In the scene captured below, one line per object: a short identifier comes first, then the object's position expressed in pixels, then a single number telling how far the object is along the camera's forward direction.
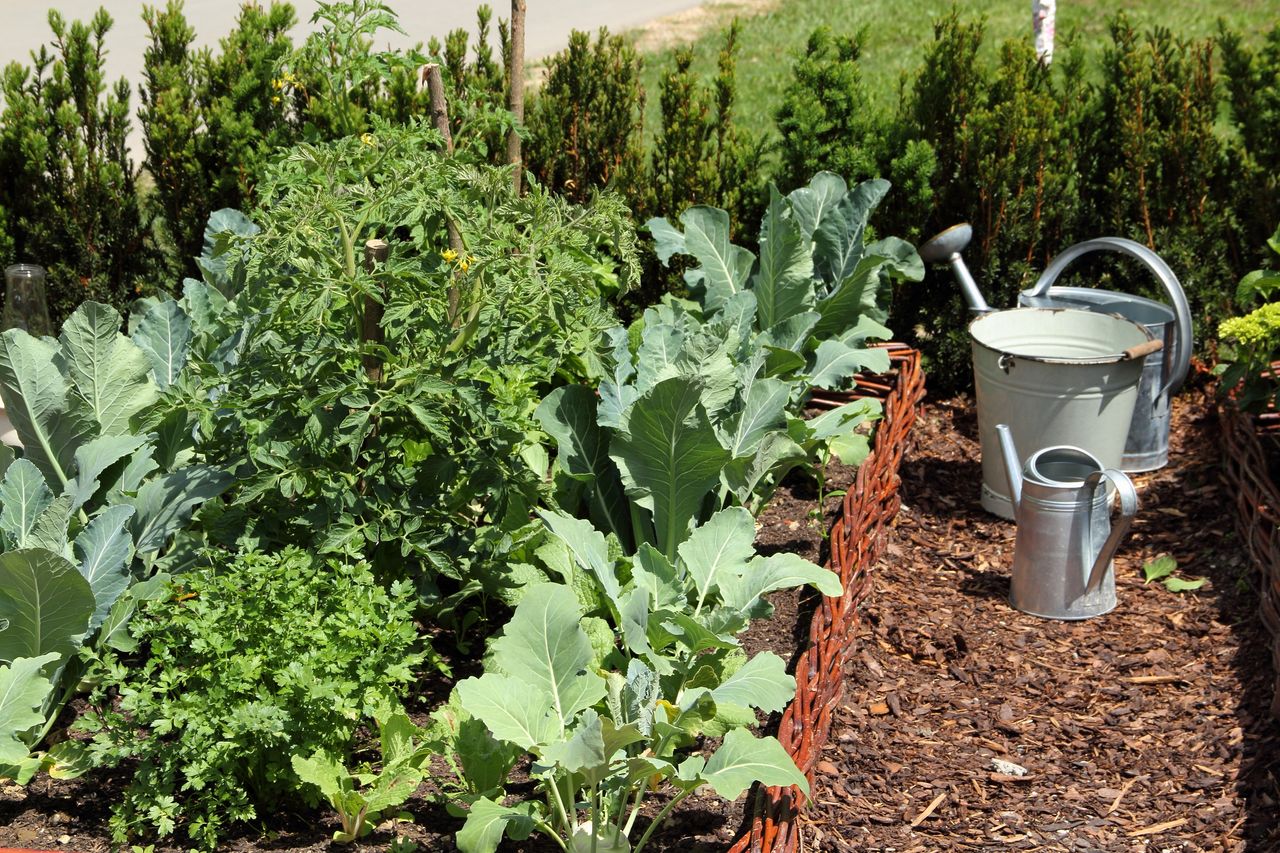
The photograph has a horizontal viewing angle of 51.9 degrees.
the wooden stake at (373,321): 3.14
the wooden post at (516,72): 4.02
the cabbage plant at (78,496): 2.82
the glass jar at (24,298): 4.18
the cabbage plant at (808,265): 4.39
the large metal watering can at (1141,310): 4.61
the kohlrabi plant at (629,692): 2.58
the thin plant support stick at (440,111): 3.51
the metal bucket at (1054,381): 4.43
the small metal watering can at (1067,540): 4.00
